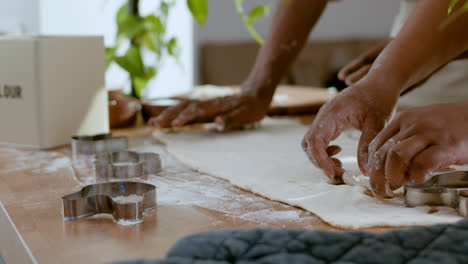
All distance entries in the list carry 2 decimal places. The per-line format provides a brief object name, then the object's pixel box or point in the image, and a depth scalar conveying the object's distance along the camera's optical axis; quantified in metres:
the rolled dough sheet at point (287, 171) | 1.19
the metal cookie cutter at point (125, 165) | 1.35
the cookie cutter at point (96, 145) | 1.48
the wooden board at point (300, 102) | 1.81
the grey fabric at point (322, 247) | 0.98
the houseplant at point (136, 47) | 1.70
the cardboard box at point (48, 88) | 1.48
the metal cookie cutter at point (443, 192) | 1.20
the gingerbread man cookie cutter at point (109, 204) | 1.19
